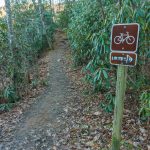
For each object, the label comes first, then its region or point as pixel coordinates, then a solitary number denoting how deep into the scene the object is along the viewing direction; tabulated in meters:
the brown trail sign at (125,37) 1.64
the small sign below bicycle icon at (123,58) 1.65
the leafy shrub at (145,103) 2.64
